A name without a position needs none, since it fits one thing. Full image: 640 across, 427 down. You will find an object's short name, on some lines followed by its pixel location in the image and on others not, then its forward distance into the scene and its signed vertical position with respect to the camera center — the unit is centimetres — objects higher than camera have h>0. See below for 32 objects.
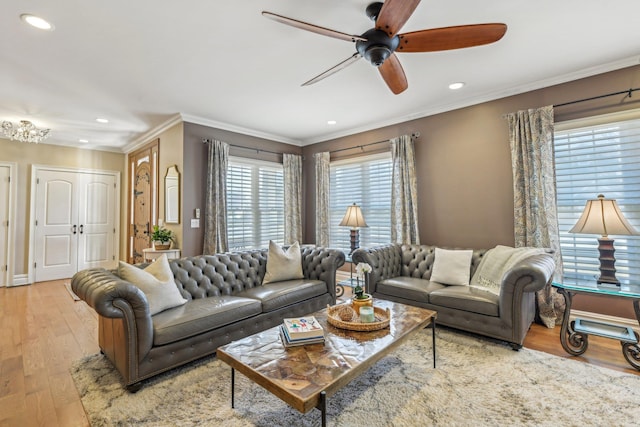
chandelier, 444 +151
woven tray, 210 -74
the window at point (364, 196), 488 +47
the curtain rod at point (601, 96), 293 +129
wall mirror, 445 +46
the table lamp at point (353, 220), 439 +3
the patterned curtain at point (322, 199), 549 +44
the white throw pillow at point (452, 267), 335 -55
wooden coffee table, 144 -81
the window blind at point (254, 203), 504 +37
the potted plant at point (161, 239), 435 -21
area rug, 182 -122
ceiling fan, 175 +124
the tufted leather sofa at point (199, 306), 210 -75
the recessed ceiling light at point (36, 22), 220 +160
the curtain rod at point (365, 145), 440 +134
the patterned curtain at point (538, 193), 325 +30
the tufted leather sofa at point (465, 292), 262 -75
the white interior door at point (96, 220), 612 +13
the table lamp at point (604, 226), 258 -7
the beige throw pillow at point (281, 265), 357 -52
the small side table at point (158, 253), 426 -42
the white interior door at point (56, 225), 564 +4
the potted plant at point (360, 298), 233 -62
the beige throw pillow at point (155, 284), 242 -50
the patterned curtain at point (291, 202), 568 +42
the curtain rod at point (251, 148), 456 +135
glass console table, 236 -95
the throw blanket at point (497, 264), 298 -48
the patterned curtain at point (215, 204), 451 +32
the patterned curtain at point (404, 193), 432 +43
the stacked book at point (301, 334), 189 -73
